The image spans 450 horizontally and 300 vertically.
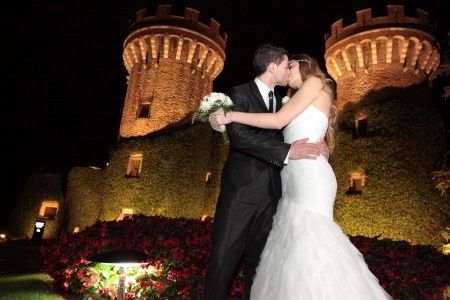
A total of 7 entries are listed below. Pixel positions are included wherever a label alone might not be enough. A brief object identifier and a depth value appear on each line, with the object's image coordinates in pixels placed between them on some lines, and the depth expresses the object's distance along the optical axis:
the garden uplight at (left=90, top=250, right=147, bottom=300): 4.63
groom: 3.46
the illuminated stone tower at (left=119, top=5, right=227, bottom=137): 22.77
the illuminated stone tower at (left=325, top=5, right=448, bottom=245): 17.06
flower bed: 5.43
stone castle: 17.73
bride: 3.15
